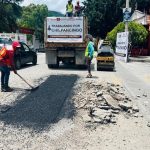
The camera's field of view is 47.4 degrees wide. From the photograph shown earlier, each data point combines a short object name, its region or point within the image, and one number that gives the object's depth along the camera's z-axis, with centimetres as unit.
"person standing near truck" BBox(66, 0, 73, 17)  1020
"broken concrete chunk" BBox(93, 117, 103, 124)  393
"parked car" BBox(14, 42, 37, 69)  945
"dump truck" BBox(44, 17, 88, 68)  984
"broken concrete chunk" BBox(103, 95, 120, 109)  463
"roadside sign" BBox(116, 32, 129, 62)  1362
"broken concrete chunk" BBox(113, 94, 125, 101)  522
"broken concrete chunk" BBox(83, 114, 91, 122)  399
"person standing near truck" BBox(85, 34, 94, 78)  807
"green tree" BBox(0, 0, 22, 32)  2898
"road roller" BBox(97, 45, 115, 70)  994
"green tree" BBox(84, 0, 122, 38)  2409
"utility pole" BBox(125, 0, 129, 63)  1450
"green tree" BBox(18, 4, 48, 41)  4332
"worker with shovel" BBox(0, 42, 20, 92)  584
